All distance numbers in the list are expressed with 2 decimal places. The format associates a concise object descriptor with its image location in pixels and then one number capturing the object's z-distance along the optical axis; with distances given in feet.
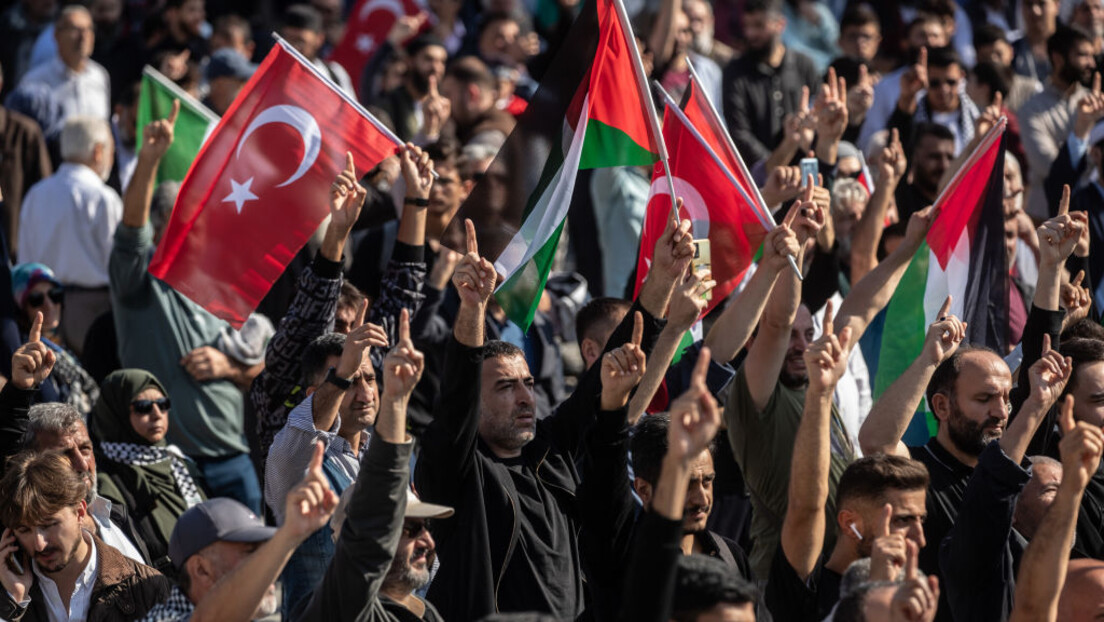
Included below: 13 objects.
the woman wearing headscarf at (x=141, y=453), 53.36
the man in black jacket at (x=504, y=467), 39.45
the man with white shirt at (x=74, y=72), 83.30
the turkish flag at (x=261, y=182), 52.37
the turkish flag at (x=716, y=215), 51.03
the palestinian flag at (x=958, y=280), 53.93
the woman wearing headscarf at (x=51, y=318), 56.75
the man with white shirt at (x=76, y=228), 68.03
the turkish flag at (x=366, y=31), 99.19
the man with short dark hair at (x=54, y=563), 40.37
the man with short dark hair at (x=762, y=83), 84.69
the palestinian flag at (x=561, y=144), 47.09
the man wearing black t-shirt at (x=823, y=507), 38.75
